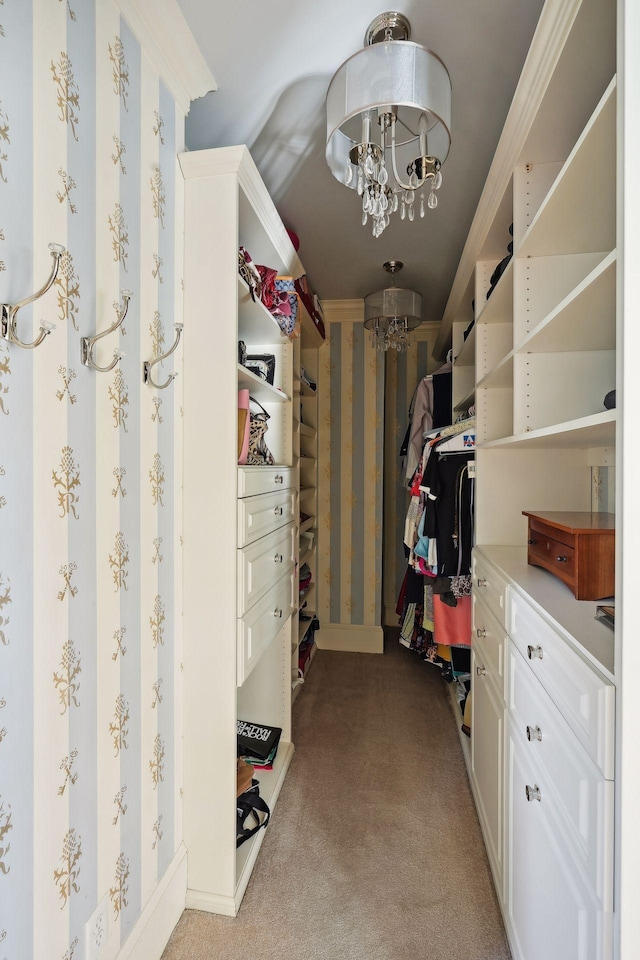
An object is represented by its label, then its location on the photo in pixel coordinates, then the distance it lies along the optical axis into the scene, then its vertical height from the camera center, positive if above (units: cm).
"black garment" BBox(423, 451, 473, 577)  216 -20
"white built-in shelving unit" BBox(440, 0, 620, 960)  83 -2
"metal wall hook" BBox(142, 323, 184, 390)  125 +27
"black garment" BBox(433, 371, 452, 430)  316 +49
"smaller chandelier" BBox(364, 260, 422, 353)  273 +91
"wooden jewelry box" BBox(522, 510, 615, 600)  115 -20
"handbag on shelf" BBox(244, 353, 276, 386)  203 +47
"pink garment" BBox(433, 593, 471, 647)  222 -68
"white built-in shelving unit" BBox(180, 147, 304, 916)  141 -16
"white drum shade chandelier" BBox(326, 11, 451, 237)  119 +95
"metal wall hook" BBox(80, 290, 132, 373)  99 +26
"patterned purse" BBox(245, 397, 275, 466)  178 +12
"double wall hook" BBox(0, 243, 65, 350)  75 +25
